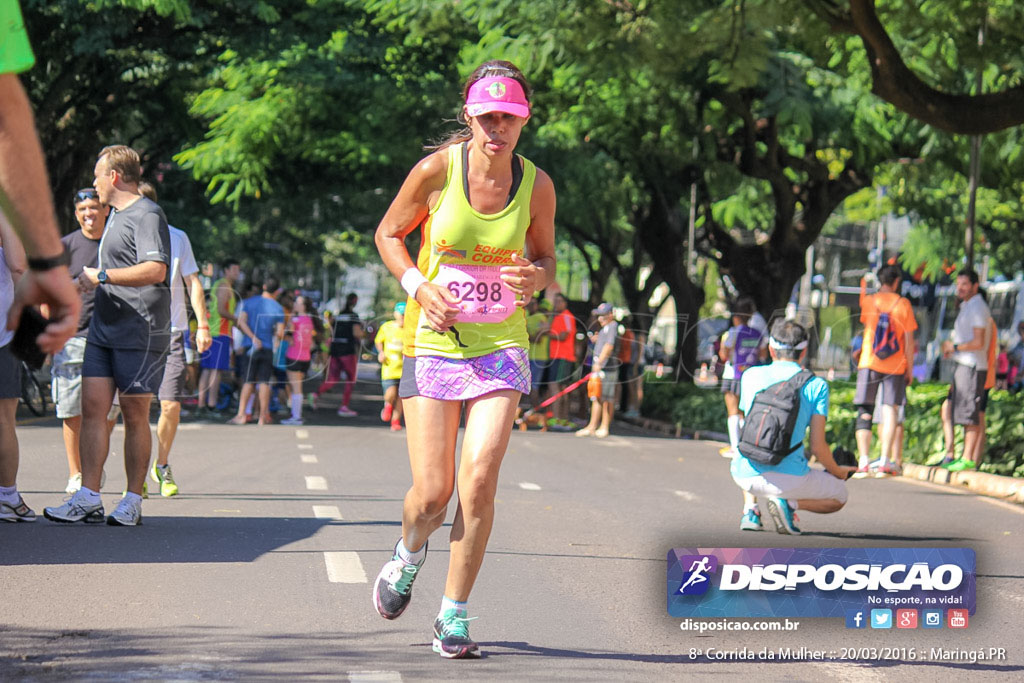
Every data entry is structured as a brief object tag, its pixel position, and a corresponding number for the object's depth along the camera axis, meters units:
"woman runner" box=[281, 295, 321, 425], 19.20
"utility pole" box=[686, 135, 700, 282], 28.51
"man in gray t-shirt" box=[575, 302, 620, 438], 19.05
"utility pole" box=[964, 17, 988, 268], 17.59
